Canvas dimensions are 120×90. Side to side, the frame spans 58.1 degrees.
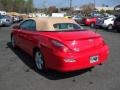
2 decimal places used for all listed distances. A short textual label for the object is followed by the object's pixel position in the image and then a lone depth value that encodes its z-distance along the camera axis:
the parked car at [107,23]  10.38
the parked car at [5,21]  11.06
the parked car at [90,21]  13.14
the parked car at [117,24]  8.56
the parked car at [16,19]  15.94
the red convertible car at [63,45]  2.59
